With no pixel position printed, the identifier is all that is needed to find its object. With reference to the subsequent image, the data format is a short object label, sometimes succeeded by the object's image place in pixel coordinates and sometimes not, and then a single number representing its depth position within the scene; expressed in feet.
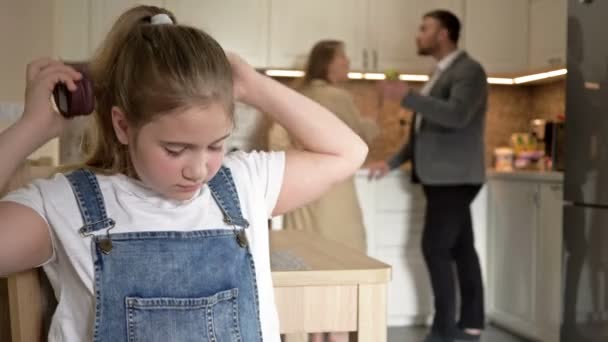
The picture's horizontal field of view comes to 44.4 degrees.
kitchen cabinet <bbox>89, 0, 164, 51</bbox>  12.17
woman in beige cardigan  9.77
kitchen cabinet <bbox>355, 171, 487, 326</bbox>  11.67
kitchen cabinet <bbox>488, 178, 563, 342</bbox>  10.41
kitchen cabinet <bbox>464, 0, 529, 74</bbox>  12.99
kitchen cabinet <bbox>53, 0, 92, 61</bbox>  12.03
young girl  2.89
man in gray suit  10.39
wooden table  3.81
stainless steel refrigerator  8.52
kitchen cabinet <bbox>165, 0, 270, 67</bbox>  12.41
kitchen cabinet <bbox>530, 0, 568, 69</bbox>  11.80
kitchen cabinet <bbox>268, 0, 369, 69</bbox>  12.52
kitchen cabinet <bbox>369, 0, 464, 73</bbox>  12.69
